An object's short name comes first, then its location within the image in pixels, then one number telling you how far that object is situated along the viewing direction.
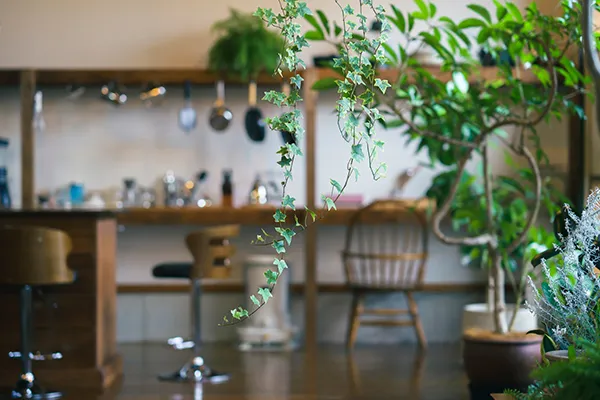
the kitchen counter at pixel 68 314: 5.11
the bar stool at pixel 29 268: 4.66
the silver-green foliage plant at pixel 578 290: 2.32
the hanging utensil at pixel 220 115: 6.93
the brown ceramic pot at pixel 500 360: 3.99
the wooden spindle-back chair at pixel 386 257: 6.38
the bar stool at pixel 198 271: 5.22
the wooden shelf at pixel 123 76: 6.74
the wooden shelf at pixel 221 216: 6.57
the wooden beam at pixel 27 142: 6.60
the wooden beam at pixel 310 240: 6.67
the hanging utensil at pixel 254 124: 6.98
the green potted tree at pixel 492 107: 3.70
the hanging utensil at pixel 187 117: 6.98
